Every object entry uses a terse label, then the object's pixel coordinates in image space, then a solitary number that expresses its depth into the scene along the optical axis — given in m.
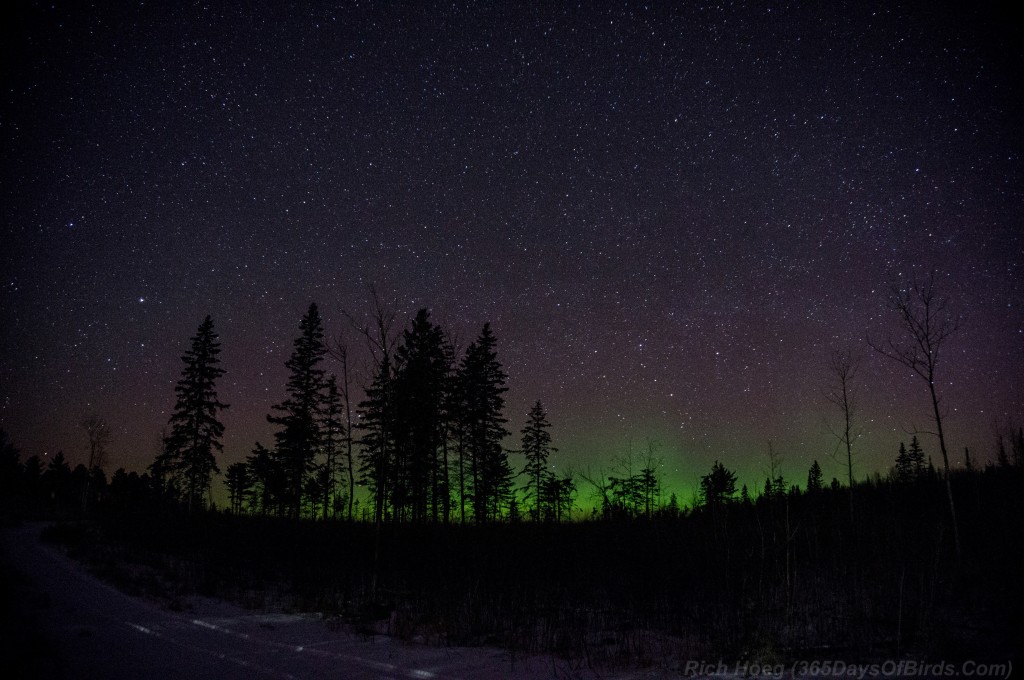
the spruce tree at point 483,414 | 34.38
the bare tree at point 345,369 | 15.57
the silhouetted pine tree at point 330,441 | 35.81
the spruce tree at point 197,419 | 36.91
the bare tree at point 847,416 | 22.47
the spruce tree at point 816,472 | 66.11
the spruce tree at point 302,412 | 35.09
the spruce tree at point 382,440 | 13.57
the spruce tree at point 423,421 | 30.72
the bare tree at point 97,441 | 49.42
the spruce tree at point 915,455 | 58.13
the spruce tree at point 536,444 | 44.94
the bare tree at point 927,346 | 14.18
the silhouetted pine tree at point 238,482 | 70.19
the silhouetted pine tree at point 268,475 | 39.09
